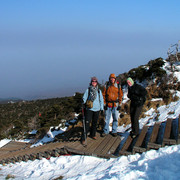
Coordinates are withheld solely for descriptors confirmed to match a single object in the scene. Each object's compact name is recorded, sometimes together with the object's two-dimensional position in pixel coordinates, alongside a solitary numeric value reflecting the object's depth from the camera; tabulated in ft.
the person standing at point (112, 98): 21.99
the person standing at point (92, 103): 21.33
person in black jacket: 19.61
